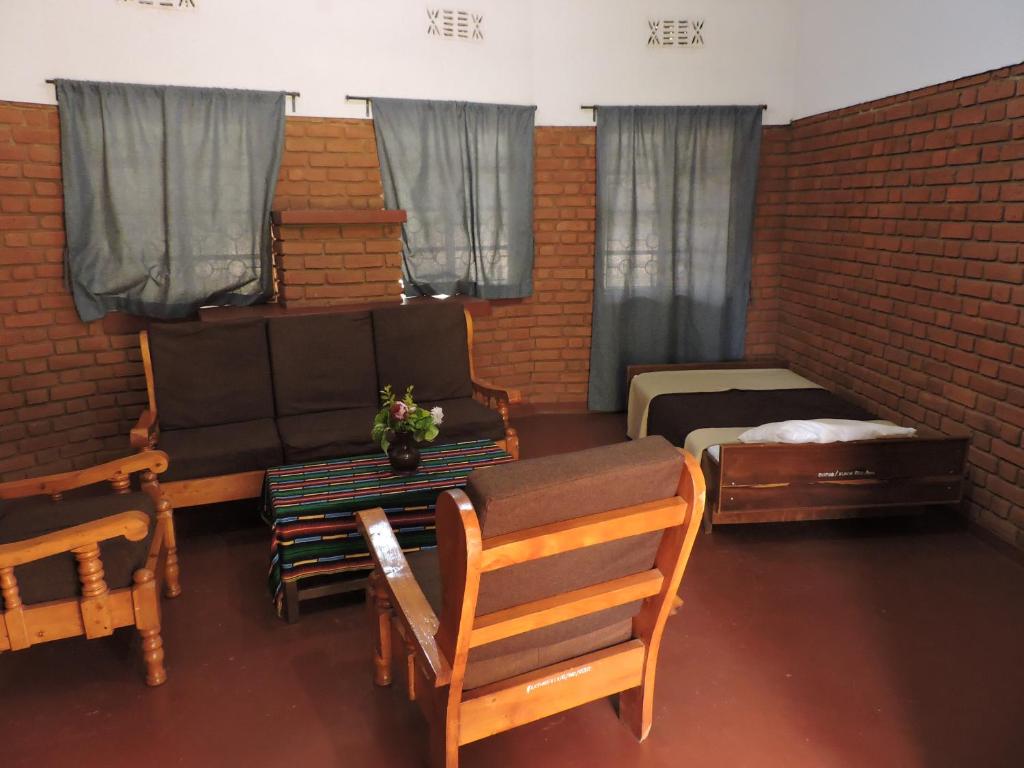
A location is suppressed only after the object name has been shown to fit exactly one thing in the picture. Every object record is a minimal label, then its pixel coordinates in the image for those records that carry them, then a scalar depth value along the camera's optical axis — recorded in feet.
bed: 10.96
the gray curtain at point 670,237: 16.90
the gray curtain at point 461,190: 15.78
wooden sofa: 11.43
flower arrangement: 10.25
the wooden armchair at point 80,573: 7.35
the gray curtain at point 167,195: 13.53
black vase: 10.32
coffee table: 9.25
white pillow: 11.00
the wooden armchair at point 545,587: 5.29
